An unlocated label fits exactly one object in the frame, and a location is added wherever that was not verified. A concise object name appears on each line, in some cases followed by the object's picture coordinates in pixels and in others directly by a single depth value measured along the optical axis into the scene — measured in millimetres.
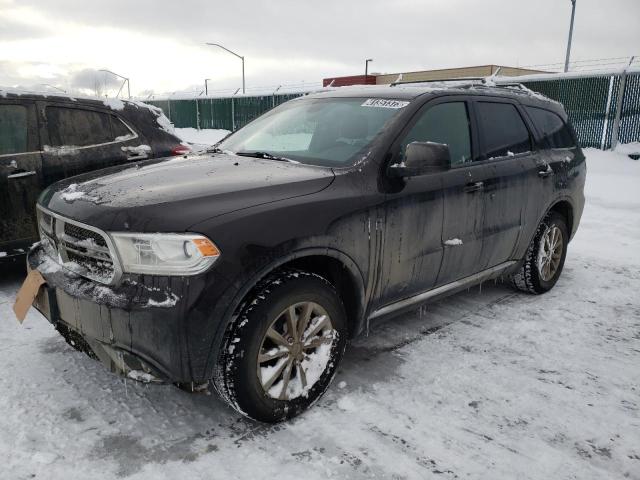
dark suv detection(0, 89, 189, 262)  4500
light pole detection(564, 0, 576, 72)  23241
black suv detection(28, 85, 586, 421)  2299
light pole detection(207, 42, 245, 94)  31847
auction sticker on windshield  3391
